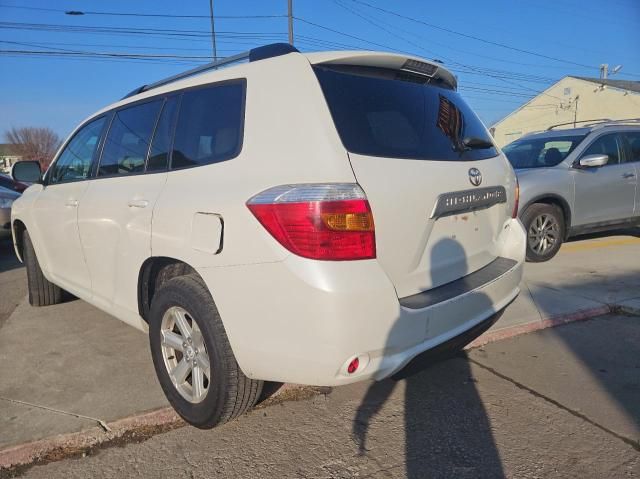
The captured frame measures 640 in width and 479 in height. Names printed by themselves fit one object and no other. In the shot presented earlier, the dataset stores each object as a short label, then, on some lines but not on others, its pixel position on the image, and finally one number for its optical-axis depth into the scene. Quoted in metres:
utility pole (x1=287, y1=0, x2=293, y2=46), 18.81
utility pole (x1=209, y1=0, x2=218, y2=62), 17.36
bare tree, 53.19
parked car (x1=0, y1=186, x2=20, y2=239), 7.79
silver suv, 6.19
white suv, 2.03
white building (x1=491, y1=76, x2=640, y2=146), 36.50
